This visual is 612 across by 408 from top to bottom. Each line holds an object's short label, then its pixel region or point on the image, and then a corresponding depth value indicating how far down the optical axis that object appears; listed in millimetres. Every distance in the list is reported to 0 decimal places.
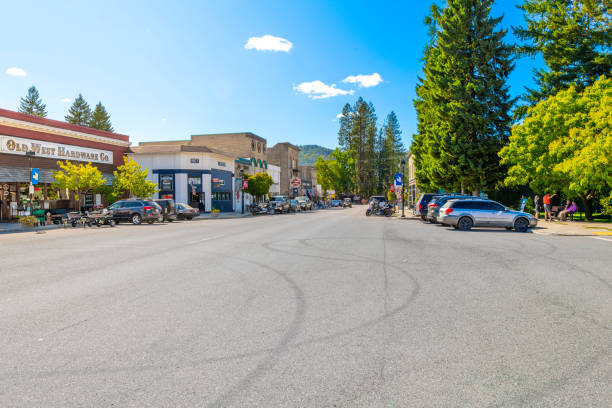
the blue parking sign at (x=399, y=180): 37453
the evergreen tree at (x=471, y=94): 32344
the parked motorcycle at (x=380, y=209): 38094
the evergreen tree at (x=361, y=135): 100688
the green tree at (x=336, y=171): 104562
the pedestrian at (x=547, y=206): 25594
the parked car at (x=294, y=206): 52438
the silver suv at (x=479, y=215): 20234
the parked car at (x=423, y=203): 28594
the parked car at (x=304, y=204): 60066
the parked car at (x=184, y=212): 35156
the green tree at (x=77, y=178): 29906
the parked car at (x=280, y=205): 48169
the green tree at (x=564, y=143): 20734
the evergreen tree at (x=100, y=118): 79188
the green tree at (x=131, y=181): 35969
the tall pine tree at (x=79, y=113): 78625
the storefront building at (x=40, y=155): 28359
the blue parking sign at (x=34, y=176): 24984
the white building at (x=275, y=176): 79806
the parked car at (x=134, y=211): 28359
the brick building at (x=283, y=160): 93688
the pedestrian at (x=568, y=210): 25475
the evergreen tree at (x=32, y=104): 75625
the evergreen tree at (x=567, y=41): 28641
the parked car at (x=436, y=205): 24298
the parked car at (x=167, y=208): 31969
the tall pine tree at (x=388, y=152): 107188
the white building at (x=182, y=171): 47781
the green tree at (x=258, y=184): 59750
